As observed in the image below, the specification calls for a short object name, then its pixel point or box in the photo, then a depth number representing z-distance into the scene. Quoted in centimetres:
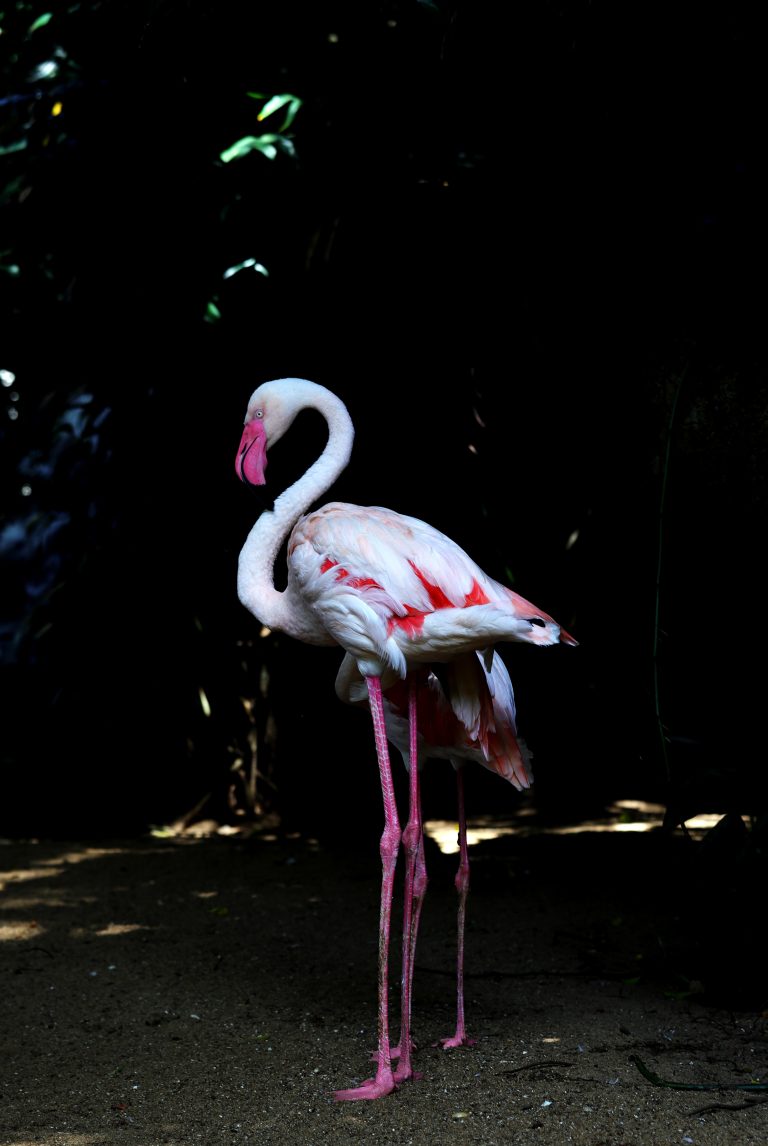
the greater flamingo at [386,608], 623
